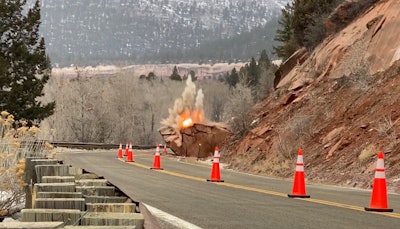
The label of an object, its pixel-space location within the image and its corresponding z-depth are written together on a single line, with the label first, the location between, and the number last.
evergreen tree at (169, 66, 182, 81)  178.01
